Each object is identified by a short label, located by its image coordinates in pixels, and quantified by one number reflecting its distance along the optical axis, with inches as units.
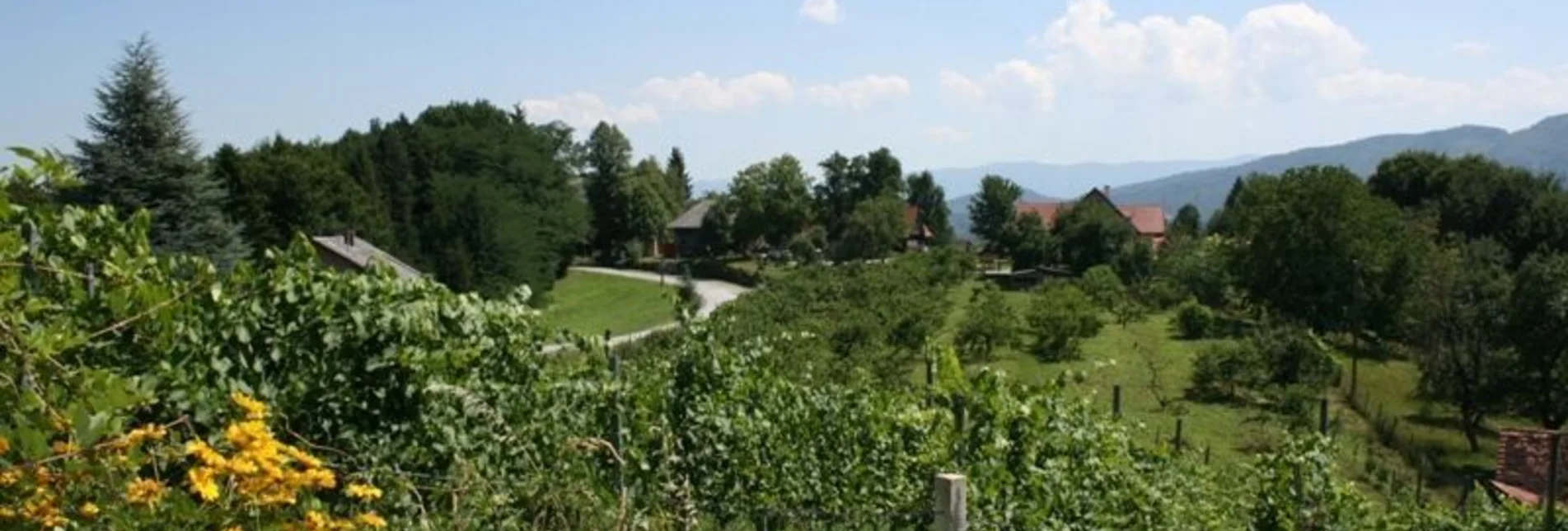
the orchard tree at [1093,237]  1859.0
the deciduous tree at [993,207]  2596.0
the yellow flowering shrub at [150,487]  86.9
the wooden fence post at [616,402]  216.6
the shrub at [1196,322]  1214.3
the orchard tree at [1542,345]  832.9
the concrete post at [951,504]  113.0
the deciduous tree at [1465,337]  871.1
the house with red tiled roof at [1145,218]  2984.7
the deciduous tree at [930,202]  2792.8
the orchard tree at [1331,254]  1240.8
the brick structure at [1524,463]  572.7
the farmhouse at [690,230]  2620.6
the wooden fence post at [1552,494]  338.6
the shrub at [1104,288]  1369.3
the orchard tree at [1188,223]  2671.3
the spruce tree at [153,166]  912.3
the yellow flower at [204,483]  83.0
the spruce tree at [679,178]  3164.4
